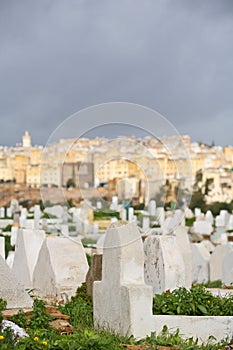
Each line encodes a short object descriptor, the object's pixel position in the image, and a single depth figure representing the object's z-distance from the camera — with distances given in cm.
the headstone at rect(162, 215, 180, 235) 1290
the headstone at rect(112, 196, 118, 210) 1401
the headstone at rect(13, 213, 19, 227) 2930
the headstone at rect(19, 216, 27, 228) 2734
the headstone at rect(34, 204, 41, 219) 3033
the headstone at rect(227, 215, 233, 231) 3229
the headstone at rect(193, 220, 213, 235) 3017
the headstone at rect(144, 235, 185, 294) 1069
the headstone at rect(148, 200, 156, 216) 1243
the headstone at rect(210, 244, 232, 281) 1794
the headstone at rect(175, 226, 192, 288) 1360
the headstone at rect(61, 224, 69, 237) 1304
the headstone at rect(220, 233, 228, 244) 2504
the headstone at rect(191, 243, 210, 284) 1875
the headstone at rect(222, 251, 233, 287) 1630
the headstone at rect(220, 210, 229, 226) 3346
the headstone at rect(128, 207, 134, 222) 1309
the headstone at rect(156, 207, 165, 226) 1196
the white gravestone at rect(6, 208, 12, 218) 3678
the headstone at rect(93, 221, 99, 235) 1395
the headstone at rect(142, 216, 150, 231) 1200
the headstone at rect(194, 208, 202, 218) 3750
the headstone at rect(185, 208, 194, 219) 3766
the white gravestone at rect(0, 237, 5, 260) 1212
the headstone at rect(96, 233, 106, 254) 1224
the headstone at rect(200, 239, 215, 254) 2245
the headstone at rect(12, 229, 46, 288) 1311
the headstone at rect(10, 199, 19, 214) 3743
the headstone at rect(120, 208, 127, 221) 1334
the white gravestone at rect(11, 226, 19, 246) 2248
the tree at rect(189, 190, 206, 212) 4748
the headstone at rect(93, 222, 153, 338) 862
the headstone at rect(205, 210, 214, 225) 3302
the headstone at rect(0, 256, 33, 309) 888
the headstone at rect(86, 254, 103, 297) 1070
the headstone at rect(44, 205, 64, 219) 1170
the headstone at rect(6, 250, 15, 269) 1577
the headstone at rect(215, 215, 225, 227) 3250
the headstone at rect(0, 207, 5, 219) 3605
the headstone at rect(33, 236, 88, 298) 1172
